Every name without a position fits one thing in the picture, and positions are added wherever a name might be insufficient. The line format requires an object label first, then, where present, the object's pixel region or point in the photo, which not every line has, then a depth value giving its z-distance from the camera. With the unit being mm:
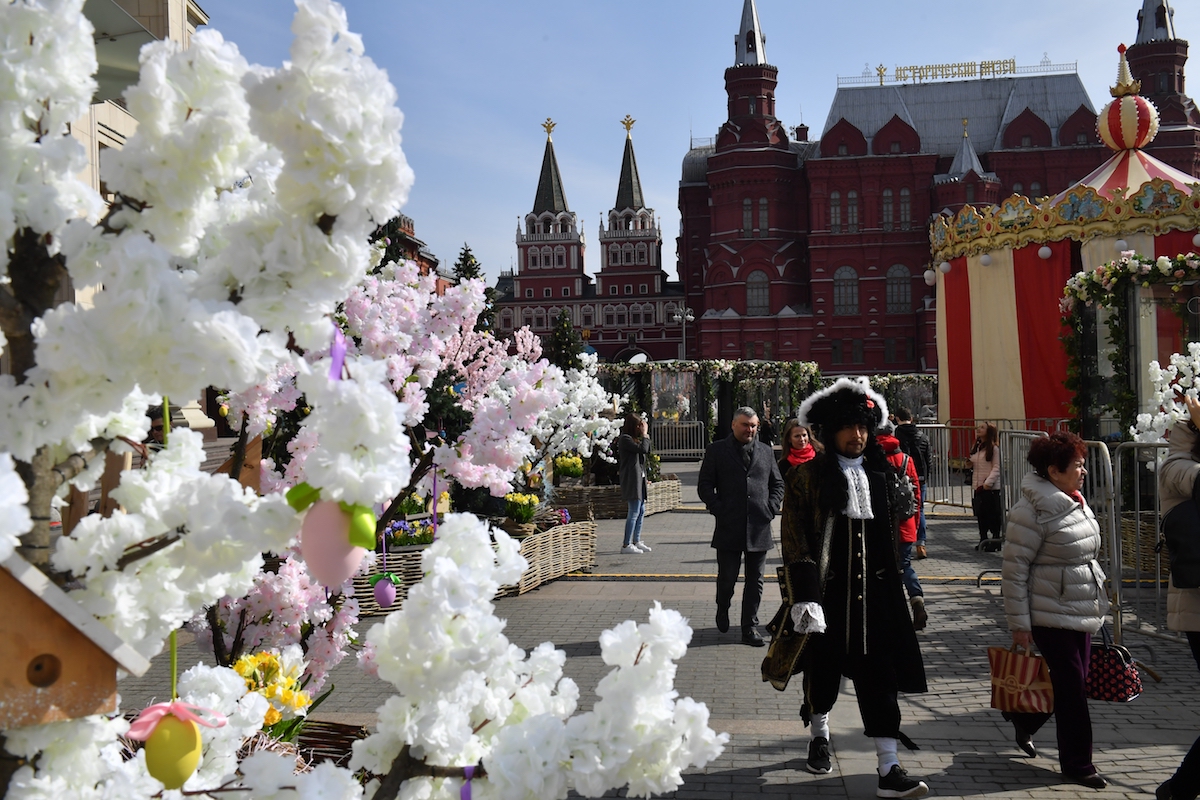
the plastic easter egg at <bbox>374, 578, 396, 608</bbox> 4309
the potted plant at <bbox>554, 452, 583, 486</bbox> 16141
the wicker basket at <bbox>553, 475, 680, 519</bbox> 16203
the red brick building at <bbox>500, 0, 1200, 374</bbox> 55969
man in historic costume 4707
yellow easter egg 1696
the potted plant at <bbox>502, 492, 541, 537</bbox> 10273
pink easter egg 1436
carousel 18062
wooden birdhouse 1396
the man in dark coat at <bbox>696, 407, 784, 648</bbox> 7879
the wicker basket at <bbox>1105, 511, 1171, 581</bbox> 9492
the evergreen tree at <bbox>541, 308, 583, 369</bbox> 52594
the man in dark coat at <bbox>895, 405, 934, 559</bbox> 11422
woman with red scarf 8945
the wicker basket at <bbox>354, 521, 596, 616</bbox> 8250
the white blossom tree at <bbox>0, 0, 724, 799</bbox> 1288
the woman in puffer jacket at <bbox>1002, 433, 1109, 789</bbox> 4695
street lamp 50275
